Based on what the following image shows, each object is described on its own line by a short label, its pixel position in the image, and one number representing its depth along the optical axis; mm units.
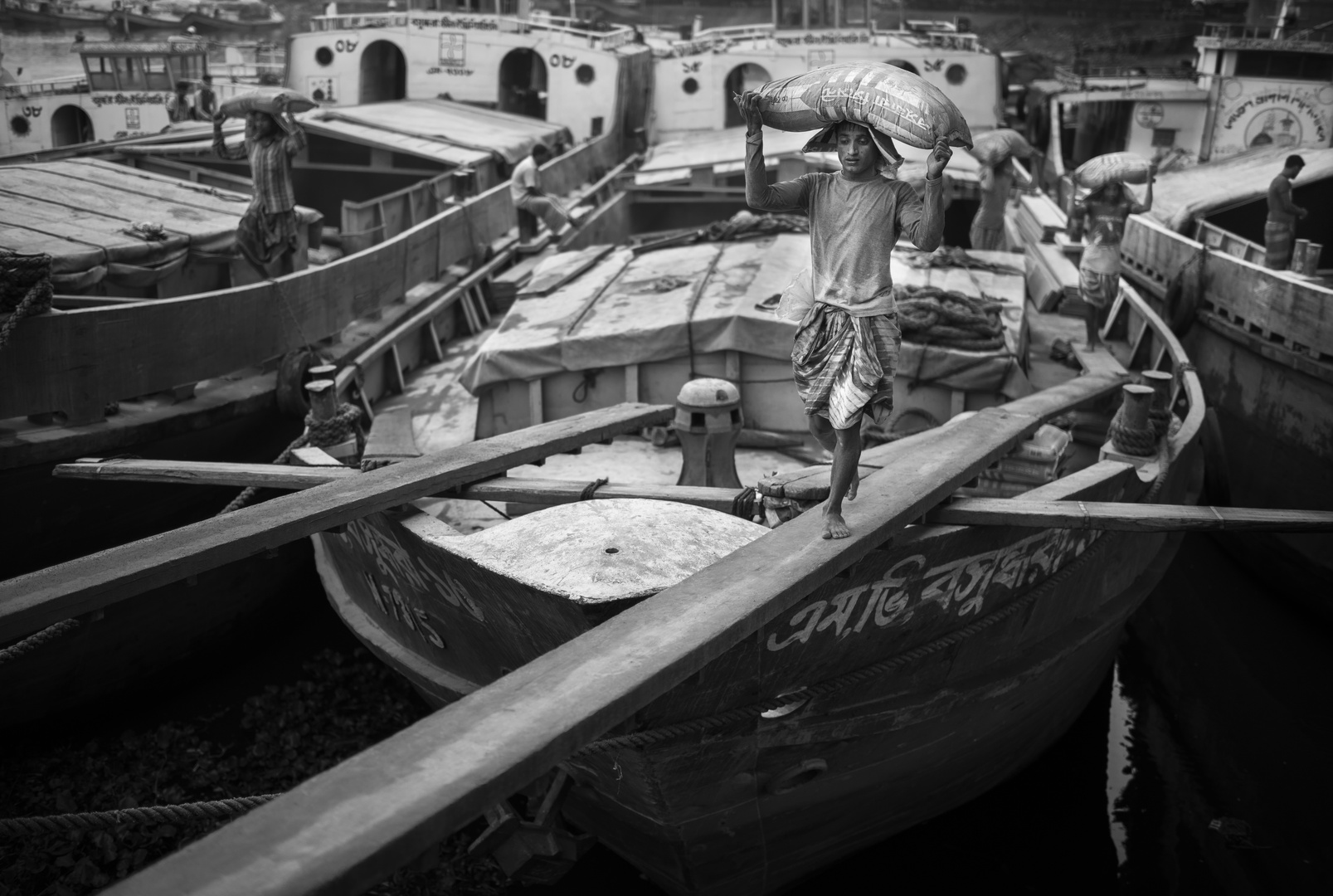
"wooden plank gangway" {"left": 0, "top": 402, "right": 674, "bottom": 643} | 3477
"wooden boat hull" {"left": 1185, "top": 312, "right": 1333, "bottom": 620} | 8266
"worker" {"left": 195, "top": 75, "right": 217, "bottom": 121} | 15312
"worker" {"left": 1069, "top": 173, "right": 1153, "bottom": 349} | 8164
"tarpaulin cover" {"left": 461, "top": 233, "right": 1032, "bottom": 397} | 6402
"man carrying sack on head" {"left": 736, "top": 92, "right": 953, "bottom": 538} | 3842
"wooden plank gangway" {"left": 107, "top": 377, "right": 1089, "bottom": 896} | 2250
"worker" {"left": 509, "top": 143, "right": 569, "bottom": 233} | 11203
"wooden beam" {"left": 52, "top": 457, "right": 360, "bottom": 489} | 4781
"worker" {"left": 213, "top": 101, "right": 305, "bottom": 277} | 7730
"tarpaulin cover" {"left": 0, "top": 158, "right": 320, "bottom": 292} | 6684
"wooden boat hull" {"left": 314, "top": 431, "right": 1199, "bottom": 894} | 4098
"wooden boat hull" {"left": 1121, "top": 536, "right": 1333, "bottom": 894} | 6000
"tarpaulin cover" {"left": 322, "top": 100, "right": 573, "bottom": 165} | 13031
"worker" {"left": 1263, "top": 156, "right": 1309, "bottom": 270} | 9547
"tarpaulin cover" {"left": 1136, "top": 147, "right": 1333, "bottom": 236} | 12039
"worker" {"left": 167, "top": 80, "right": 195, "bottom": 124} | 15109
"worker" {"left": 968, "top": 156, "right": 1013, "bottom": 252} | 9516
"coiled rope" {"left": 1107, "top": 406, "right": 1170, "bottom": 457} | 5996
